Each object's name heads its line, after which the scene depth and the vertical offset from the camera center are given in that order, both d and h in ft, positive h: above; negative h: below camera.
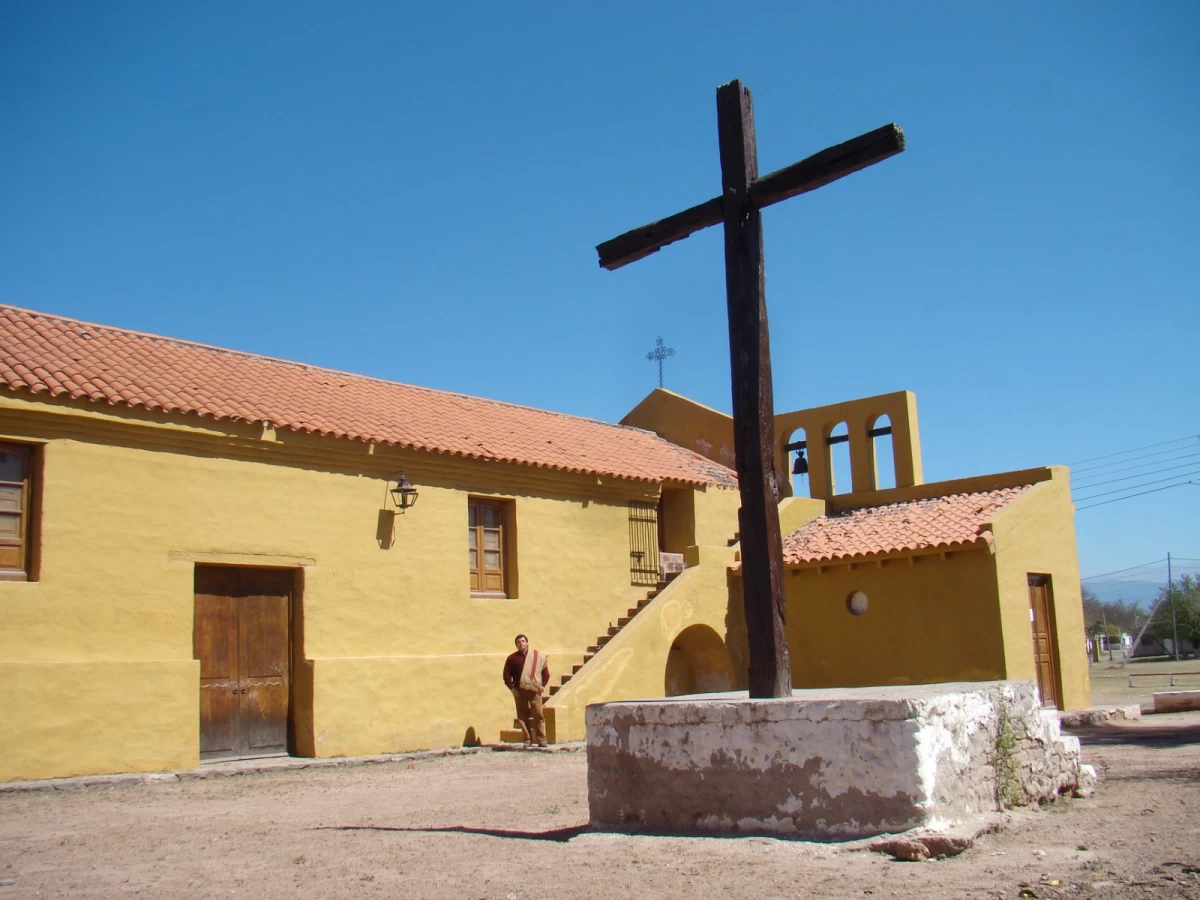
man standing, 48.14 -1.84
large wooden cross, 22.41 +5.88
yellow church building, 38.63 +3.38
